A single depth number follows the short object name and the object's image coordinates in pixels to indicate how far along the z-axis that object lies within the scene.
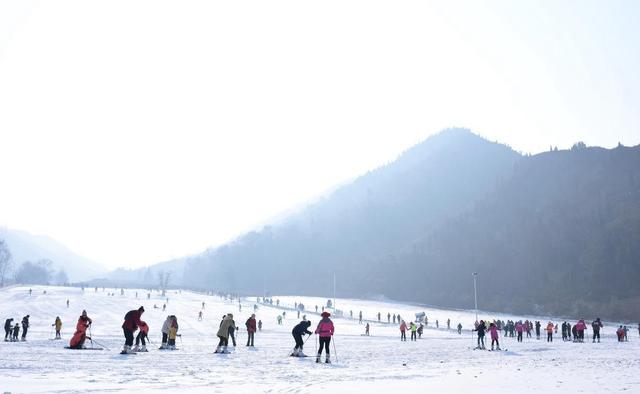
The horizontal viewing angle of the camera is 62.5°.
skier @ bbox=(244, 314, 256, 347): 23.61
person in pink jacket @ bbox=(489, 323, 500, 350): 24.58
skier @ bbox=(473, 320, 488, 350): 24.85
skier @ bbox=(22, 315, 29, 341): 27.19
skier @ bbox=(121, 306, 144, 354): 16.66
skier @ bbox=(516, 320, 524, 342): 35.38
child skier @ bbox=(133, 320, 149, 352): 17.71
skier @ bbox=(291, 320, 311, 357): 17.32
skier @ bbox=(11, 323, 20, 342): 26.53
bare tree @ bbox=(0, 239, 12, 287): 152.75
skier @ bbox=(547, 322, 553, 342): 34.38
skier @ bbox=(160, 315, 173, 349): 20.16
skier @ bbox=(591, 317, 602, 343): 33.56
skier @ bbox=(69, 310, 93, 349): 18.34
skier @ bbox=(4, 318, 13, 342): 26.42
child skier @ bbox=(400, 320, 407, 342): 35.94
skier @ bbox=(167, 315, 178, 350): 20.07
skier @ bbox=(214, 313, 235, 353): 18.75
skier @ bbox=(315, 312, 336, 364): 15.76
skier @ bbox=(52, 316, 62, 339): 27.39
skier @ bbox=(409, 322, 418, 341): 35.76
